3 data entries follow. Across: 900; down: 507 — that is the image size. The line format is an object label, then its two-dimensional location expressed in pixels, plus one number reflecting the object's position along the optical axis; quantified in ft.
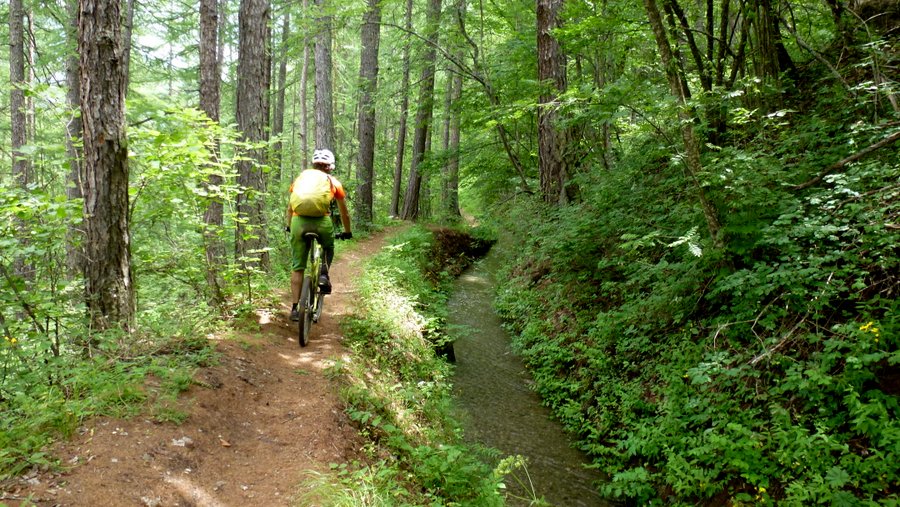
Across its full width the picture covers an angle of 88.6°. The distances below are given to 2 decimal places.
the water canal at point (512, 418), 16.53
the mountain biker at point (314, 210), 18.06
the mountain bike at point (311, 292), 18.58
